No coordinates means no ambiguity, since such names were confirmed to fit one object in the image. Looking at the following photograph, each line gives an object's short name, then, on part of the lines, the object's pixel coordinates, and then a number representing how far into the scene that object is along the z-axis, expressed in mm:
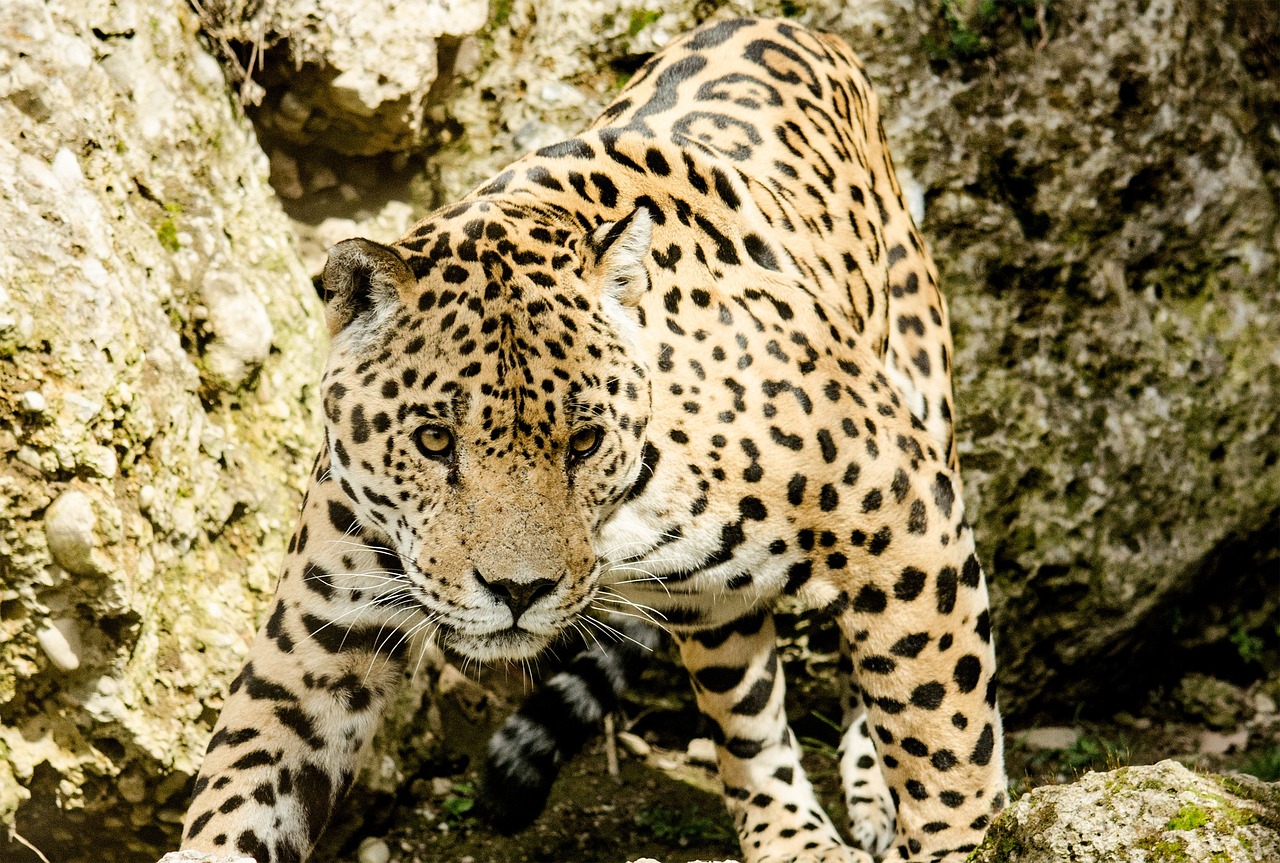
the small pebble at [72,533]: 10273
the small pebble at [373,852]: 12248
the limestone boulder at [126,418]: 10391
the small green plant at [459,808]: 13094
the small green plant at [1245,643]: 15758
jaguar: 8289
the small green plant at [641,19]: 15016
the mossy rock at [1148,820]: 6520
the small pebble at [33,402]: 10219
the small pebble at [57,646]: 10431
